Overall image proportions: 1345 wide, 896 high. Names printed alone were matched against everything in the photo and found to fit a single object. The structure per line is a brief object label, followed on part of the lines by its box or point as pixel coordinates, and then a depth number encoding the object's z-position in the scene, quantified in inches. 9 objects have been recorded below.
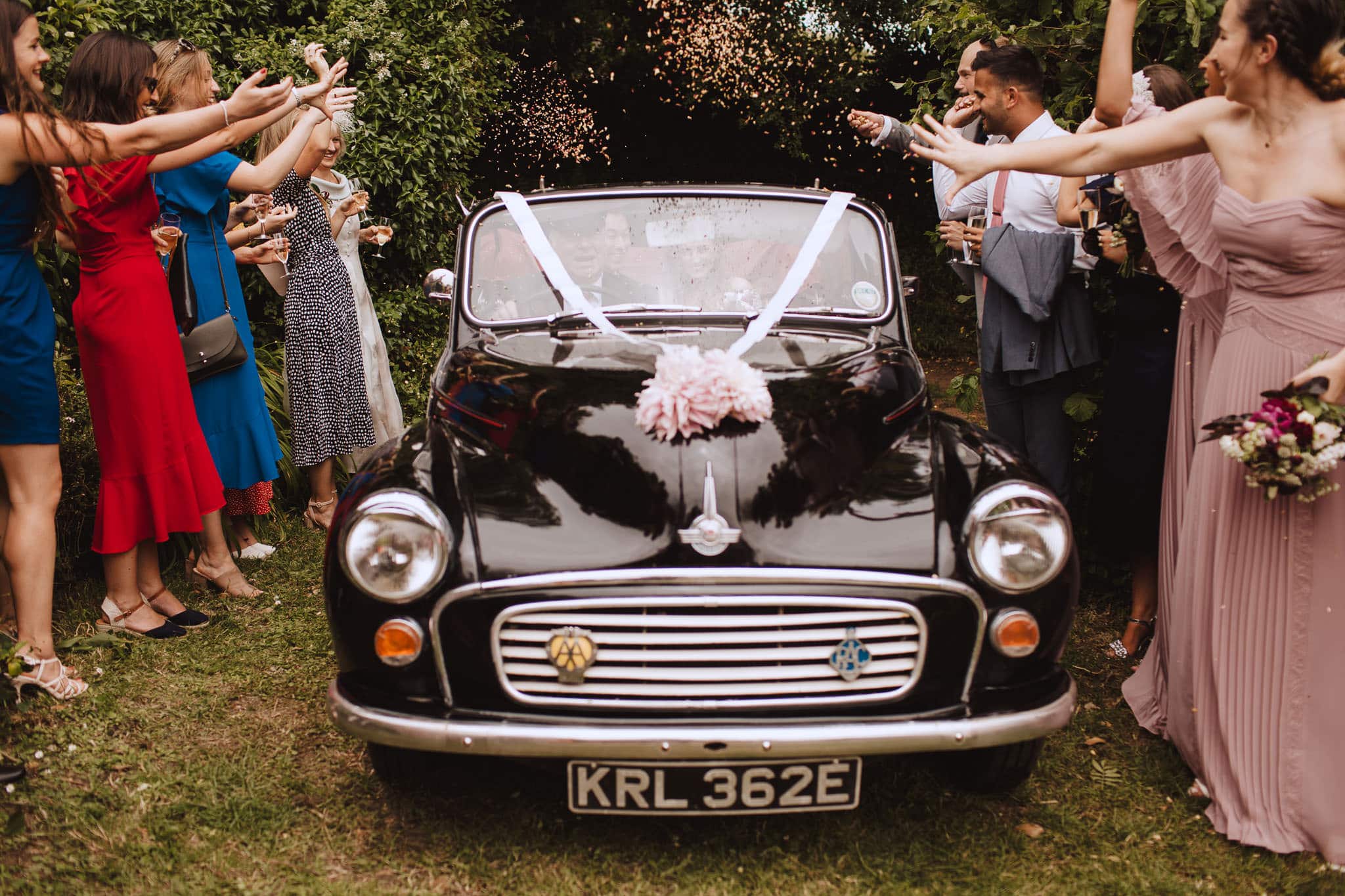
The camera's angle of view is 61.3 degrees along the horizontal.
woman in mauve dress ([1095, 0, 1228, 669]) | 138.3
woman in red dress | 160.1
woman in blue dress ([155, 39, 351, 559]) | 179.5
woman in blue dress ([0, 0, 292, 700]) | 130.6
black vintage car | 108.2
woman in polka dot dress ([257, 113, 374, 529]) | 225.5
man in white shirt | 182.7
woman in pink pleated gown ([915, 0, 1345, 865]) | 120.2
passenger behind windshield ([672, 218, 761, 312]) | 157.8
